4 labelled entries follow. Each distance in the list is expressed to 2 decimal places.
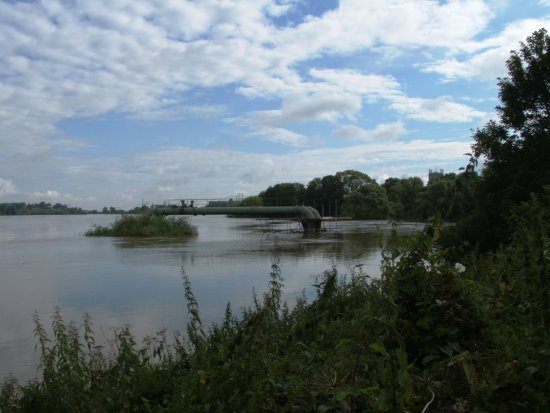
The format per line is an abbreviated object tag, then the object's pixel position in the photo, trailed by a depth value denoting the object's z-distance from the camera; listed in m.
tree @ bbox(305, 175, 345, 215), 116.19
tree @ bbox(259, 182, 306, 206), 126.77
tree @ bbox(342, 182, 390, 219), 86.44
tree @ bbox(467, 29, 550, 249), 18.28
